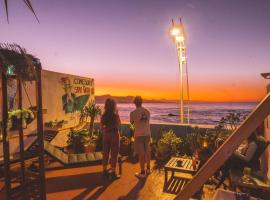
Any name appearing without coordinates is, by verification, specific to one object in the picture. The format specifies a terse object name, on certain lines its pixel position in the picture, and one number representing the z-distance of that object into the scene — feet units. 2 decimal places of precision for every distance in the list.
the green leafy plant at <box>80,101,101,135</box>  29.44
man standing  17.63
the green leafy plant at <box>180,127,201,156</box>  21.68
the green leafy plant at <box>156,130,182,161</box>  21.83
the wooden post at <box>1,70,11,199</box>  10.70
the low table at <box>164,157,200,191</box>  15.69
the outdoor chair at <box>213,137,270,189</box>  13.83
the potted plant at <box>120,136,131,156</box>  24.21
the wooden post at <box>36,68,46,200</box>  11.59
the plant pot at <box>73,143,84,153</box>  24.67
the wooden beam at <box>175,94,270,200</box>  4.01
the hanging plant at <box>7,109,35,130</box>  10.96
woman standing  17.01
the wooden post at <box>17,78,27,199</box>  10.90
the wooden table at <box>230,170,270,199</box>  12.22
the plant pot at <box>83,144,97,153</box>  24.00
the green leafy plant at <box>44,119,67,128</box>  27.53
